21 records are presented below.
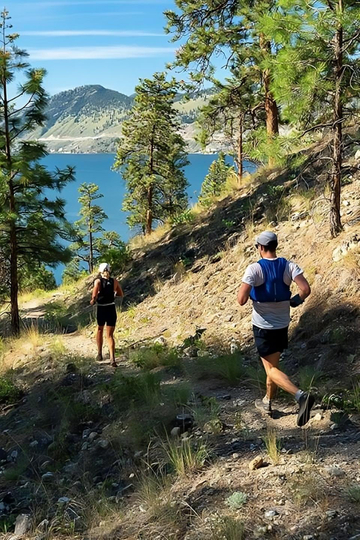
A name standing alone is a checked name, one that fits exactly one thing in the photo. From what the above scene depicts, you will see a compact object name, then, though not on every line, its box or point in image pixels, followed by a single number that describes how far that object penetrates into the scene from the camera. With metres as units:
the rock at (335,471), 4.32
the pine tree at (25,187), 14.70
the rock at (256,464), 4.74
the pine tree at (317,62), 8.22
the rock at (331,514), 3.80
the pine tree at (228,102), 17.72
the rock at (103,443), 6.57
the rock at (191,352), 9.26
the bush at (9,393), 9.44
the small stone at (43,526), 4.79
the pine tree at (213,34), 16.08
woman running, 9.49
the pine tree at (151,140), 31.05
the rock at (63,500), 5.26
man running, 5.55
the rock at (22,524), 4.89
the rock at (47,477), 6.18
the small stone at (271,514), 3.98
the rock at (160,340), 10.71
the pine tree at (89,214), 49.28
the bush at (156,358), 9.08
